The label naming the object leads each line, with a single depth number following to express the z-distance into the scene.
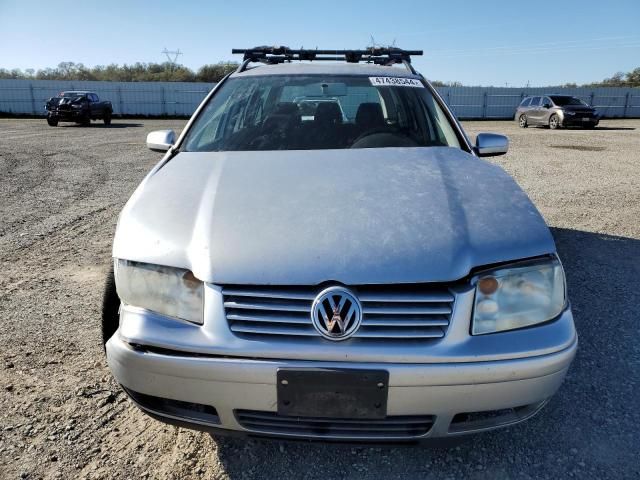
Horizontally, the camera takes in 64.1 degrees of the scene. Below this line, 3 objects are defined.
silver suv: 19.47
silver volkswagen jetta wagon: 1.57
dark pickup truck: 20.83
